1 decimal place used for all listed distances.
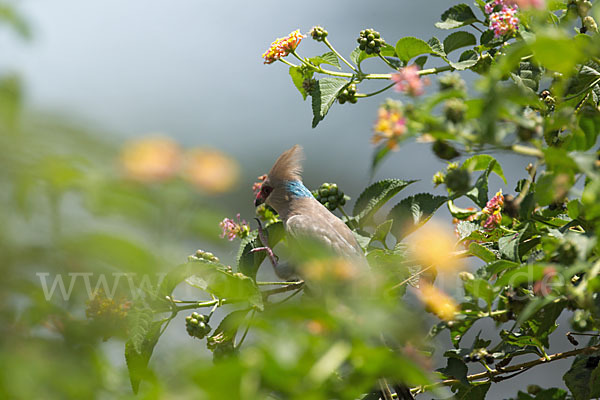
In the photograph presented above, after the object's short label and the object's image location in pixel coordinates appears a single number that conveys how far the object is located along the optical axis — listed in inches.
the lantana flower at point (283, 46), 190.6
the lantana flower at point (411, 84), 183.3
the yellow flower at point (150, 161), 126.1
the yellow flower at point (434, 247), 189.0
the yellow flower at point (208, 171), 137.5
